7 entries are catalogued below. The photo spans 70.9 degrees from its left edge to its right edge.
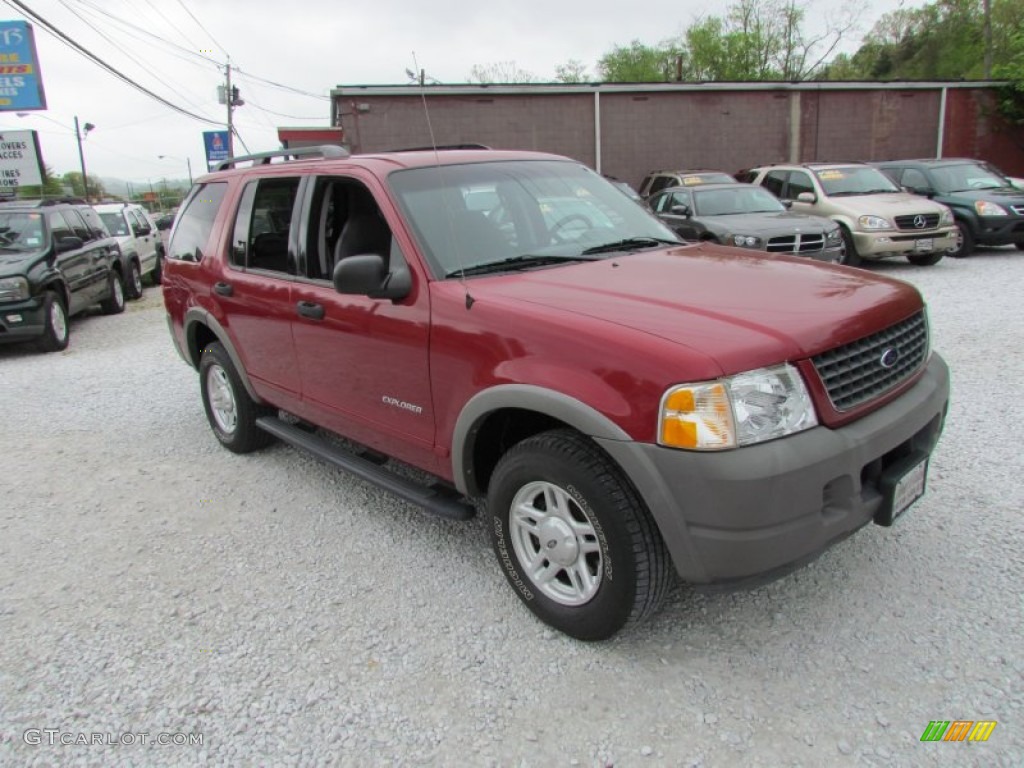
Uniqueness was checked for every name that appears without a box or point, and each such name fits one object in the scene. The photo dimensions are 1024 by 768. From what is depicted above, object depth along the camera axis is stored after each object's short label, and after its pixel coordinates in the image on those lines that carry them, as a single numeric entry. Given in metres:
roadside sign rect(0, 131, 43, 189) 16.09
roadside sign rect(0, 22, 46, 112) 17.28
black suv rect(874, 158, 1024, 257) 11.54
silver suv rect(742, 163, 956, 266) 10.58
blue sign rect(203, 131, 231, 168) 23.17
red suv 2.25
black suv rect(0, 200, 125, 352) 8.38
